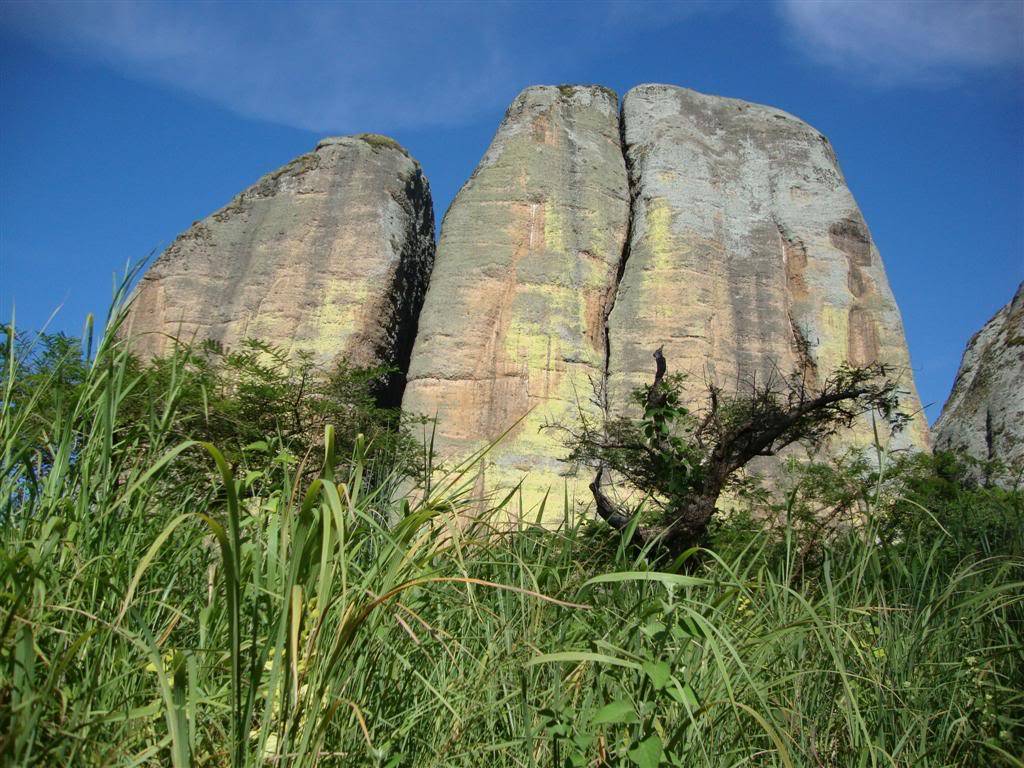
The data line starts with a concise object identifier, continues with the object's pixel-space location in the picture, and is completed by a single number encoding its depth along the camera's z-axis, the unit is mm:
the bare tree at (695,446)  8383
